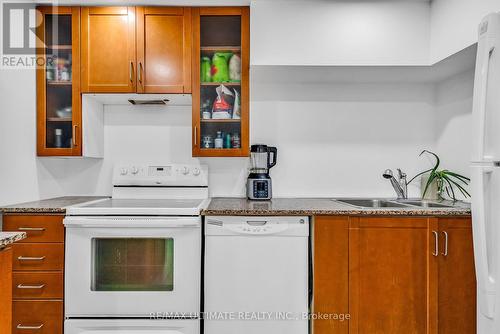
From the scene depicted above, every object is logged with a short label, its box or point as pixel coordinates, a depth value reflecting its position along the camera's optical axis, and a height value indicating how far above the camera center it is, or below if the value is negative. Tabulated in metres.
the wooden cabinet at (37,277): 1.85 -0.63
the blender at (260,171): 2.31 -0.05
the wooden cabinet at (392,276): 1.80 -0.61
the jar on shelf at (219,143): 2.24 +0.14
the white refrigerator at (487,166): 1.33 -0.01
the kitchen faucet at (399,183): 2.28 -0.13
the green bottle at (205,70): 2.24 +0.62
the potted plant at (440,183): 2.16 -0.12
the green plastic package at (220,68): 2.25 +0.64
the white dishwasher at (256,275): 1.87 -0.62
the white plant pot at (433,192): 2.34 -0.20
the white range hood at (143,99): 2.23 +0.44
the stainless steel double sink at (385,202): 2.17 -0.26
